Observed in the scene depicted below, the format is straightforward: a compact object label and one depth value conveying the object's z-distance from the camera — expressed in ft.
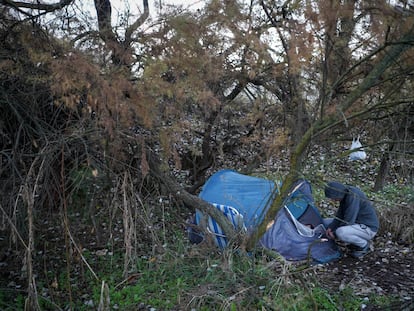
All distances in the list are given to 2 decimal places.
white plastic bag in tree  17.57
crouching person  15.84
